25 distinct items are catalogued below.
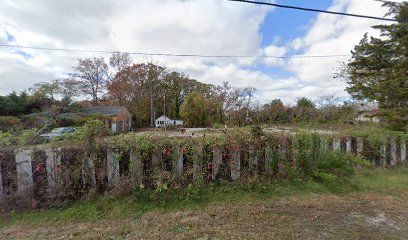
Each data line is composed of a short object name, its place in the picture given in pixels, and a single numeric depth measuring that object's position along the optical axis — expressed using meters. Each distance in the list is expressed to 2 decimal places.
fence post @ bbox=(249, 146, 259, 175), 4.74
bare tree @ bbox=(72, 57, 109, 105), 39.41
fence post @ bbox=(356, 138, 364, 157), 6.38
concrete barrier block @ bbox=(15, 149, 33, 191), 3.70
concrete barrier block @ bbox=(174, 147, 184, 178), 4.21
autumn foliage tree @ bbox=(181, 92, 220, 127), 37.16
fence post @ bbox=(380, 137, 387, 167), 6.61
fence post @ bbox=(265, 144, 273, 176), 4.82
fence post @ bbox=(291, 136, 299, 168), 5.01
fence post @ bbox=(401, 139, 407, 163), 6.96
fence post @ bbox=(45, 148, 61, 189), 3.79
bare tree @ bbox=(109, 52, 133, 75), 41.09
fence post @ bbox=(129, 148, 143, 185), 3.97
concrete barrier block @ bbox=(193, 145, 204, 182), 4.26
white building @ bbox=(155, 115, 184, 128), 40.03
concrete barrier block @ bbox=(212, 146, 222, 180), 4.49
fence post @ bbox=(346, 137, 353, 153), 6.23
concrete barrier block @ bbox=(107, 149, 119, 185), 4.00
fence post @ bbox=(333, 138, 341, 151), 5.99
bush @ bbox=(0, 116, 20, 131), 17.25
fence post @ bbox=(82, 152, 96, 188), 3.91
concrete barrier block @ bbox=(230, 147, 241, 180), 4.59
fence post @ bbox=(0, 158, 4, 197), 3.65
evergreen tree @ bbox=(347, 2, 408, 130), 8.85
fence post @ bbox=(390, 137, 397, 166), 6.78
